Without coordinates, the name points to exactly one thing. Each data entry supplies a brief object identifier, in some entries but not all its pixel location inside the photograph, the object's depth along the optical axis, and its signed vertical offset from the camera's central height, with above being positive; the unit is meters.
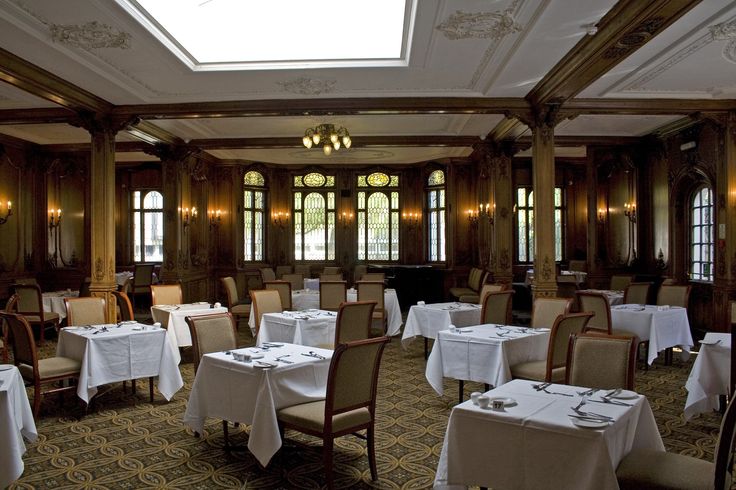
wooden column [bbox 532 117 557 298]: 8.39 +0.53
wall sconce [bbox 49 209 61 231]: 12.85 +0.79
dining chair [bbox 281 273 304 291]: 11.84 -0.59
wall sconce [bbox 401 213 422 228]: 15.52 +0.80
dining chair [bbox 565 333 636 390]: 3.74 -0.74
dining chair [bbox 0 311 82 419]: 5.28 -1.02
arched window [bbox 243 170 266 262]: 15.23 +0.93
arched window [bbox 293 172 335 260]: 16.02 +0.75
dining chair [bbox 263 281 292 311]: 9.29 -0.60
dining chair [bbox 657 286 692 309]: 8.18 -0.69
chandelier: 9.02 +1.74
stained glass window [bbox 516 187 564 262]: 14.74 +0.63
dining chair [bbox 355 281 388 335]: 9.05 -0.65
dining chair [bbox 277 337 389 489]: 3.79 -1.03
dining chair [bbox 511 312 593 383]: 4.86 -0.87
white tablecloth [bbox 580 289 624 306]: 9.02 -0.78
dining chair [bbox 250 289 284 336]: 7.85 -0.69
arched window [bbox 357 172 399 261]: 15.88 +0.96
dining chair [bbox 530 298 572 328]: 6.47 -0.69
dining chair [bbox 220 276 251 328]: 10.04 -0.92
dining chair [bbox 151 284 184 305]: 8.45 -0.60
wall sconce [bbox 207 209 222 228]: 14.31 +0.85
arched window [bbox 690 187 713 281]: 9.95 +0.17
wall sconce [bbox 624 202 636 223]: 11.85 +0.70
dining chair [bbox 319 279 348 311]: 8.94 -0.65
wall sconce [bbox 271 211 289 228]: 15.75 +0.86
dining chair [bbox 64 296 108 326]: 6.62 -0.64
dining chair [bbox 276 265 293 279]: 14.73 -0.46
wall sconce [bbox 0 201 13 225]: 11.41 +0.81
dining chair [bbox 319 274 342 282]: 11.61 -0.53
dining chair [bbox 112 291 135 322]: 7.51 -0.68
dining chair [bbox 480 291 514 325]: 7.03 -0.71
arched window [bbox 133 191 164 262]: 14.98 +0.72
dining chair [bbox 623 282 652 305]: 8.71 -0.67
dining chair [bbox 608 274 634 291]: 10.45 -0.61
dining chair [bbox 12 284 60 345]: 9.07 -0.73
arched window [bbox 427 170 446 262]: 15.08 +0.84
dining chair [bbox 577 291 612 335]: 6.98 -0.74
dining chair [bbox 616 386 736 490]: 2.63 -1.09
